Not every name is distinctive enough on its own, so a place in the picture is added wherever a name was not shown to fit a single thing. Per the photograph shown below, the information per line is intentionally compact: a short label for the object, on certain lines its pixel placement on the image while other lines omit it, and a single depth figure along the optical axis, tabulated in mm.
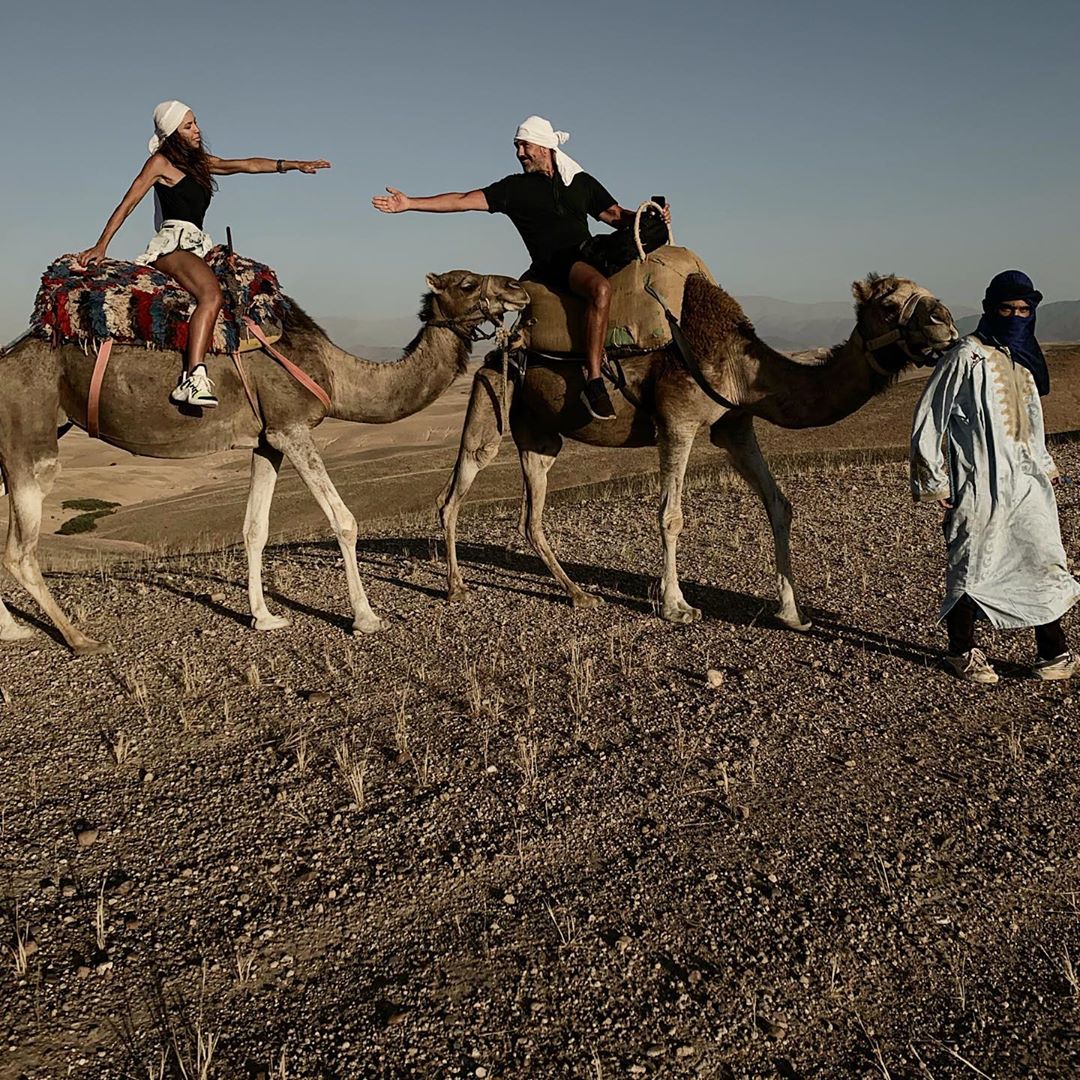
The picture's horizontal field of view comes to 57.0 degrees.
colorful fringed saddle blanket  7016
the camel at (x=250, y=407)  7156
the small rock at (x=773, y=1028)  3295
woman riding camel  7035
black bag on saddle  7641
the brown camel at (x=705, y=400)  6641
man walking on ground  5918
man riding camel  7527
